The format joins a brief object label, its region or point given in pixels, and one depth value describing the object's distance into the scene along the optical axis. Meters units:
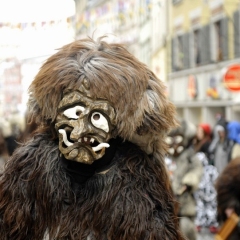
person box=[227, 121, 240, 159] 11.22
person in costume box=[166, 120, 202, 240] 8.50
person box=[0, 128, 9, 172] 7.24
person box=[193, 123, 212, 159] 13.42
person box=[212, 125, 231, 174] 12.42
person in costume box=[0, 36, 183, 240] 2.88
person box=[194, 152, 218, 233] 11.55
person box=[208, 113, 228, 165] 13.77
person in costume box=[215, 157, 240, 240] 5.69
